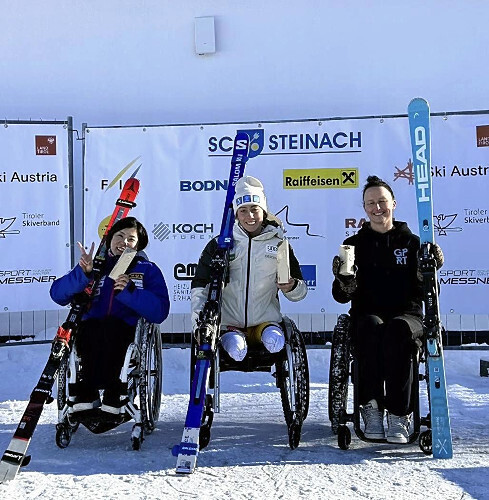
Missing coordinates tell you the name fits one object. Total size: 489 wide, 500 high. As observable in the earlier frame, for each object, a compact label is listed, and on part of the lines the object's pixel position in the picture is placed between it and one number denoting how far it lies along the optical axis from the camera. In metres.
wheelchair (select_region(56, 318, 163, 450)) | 2.87
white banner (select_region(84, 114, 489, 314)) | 5.00
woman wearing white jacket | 3.09
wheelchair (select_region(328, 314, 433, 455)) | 2.75
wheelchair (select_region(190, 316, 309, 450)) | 2.85
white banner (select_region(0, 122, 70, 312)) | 5.09
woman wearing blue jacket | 2.92
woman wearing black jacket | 2.73
